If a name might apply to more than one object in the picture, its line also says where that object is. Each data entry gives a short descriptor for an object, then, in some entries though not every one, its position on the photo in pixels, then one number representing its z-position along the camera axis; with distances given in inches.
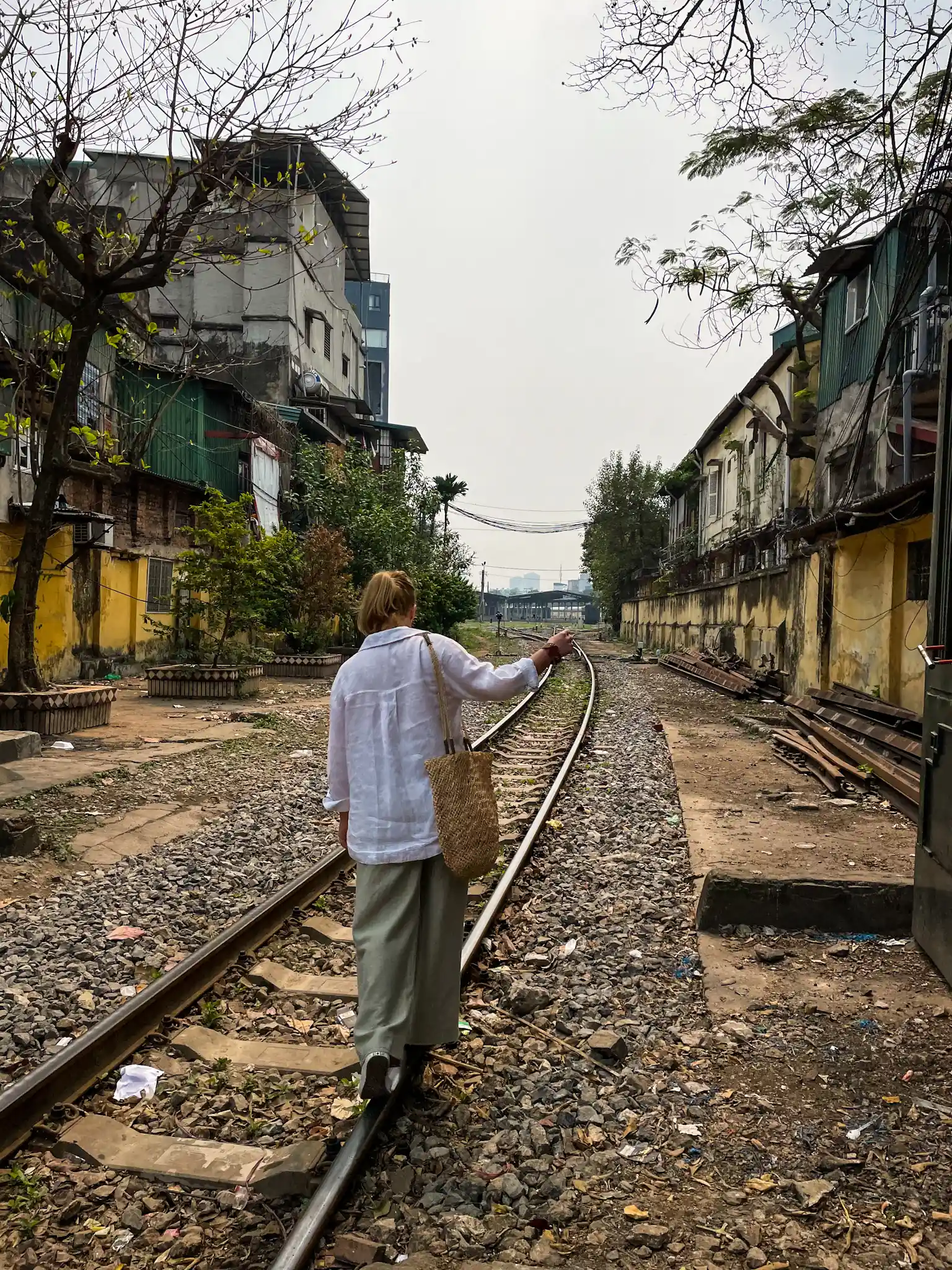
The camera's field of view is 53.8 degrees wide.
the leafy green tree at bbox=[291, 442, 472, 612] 907.4
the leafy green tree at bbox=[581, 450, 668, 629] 1806.1
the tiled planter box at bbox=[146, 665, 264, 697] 608.7
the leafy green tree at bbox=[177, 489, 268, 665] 591.2
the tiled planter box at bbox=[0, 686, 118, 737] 419.2
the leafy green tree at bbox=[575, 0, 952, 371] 206.8
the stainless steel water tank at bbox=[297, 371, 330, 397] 1121.4
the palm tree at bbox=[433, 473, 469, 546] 2164.1
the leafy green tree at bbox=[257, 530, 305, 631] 669.9
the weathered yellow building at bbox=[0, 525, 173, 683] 623.2
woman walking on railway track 125.5
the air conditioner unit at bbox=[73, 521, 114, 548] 632.4
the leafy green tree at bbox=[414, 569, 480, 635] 1055.6
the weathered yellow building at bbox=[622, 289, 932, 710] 452.8
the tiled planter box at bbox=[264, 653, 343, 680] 790.5
